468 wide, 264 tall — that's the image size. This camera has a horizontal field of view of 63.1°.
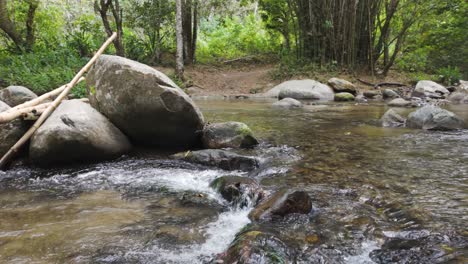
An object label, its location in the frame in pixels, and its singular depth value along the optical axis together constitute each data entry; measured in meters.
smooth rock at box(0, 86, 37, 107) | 6.66
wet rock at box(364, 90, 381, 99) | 12.66
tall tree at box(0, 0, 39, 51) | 14.15
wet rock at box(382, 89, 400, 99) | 12.24
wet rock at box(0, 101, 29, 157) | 4.80
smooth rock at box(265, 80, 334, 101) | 12.83
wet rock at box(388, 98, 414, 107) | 10.16
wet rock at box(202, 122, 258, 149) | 5.53
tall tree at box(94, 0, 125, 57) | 13.40
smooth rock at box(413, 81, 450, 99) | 12.29
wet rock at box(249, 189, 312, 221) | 3.10
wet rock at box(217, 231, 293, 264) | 2.33
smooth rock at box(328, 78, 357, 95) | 13.16
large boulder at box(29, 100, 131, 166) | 4.51
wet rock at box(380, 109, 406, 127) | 7.15
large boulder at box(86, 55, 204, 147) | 5.02
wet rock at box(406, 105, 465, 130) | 6.55
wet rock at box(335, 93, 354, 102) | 12.18
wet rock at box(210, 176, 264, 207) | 3.51
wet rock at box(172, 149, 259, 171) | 4.63
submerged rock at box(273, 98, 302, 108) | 10.58
